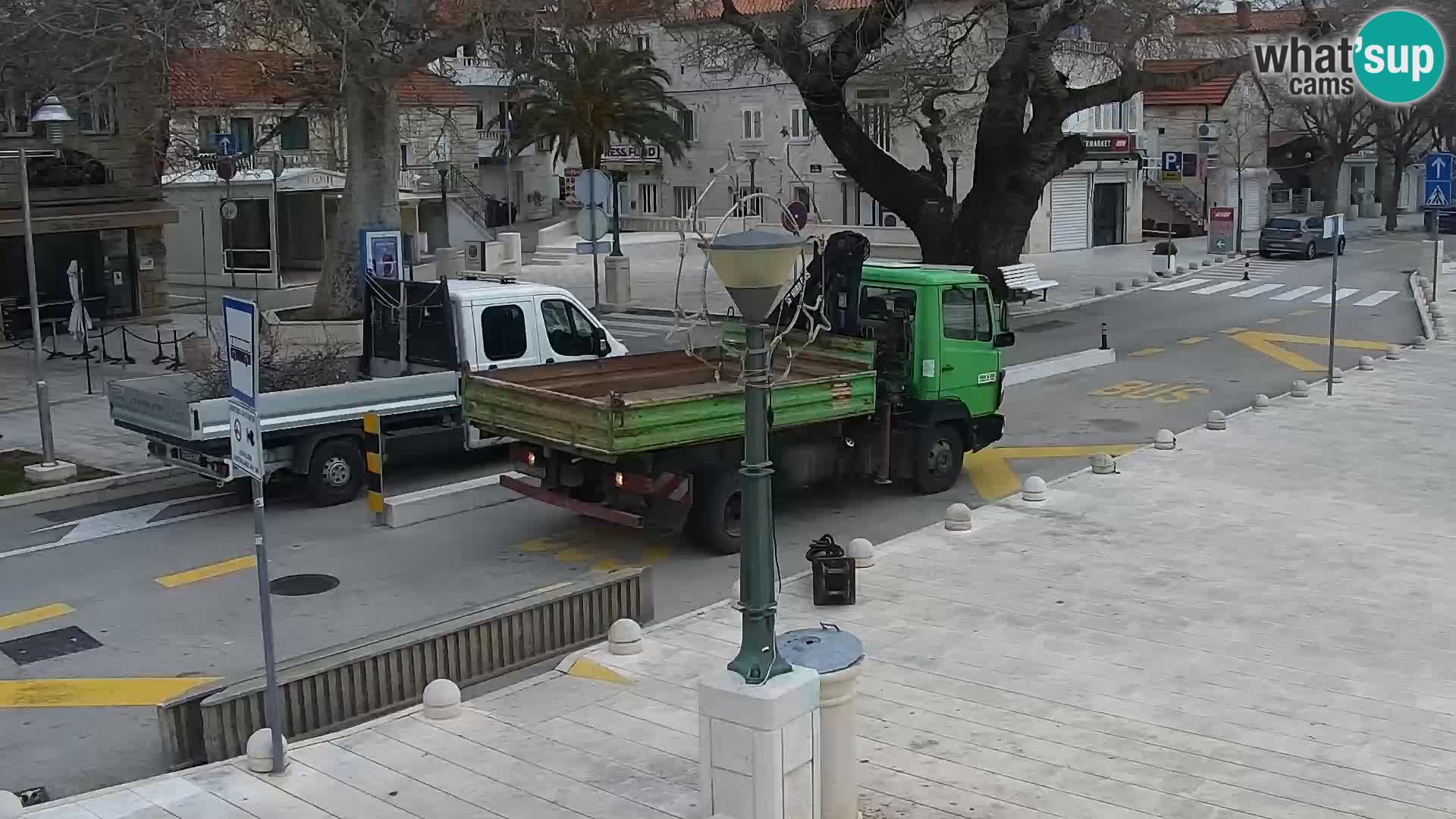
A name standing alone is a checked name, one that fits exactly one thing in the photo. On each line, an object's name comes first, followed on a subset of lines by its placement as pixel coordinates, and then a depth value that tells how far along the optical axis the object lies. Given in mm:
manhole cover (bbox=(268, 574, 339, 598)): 12414
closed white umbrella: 23594
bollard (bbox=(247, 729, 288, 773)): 7957
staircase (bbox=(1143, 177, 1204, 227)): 58531
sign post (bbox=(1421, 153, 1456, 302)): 27219
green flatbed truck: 12773
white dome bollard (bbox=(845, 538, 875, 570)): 12359
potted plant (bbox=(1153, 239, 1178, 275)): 41562
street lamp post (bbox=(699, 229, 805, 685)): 6688
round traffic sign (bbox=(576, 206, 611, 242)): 28625
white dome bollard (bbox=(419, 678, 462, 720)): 8922
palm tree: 49906
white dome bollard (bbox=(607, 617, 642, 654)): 10109
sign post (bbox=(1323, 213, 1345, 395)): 21109
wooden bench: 33469
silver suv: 46094
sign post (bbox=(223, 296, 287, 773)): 7574
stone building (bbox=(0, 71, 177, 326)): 27594
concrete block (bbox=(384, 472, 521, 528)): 14555
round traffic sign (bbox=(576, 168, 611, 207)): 28172
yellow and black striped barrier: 14383
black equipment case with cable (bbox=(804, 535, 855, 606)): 11133
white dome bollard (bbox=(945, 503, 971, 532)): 13508
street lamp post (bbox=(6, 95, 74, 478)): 16298
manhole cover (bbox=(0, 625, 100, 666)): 10844
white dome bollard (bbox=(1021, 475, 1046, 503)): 14695
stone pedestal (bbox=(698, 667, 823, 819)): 6984
